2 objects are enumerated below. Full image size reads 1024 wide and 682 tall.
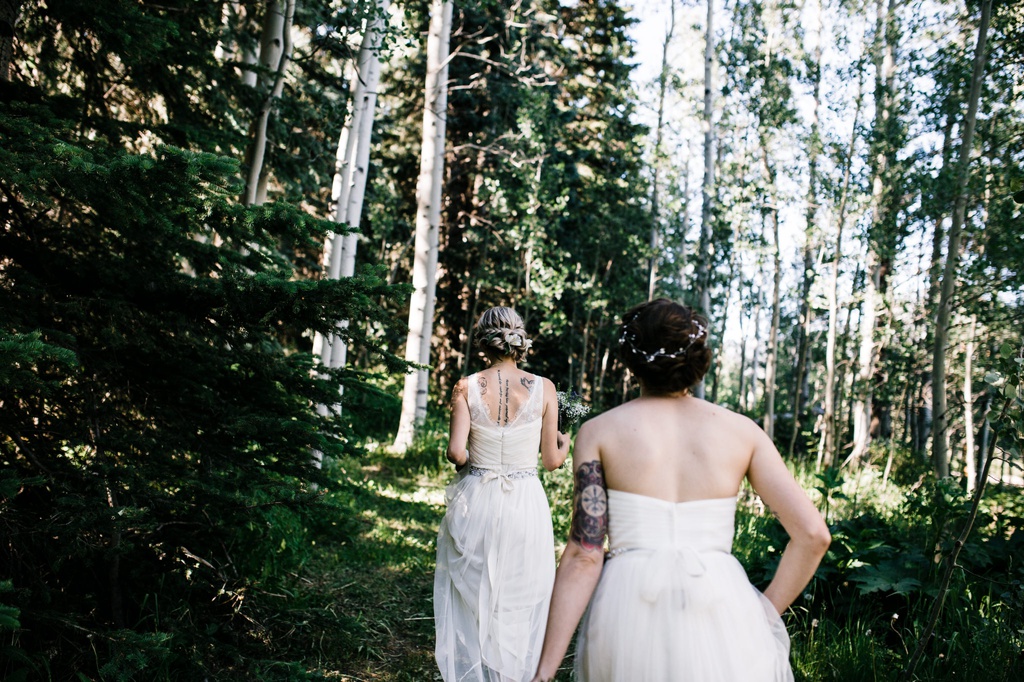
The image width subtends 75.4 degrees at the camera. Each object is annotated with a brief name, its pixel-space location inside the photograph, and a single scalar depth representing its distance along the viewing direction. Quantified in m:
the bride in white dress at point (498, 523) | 4.19
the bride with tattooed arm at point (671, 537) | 2.16
